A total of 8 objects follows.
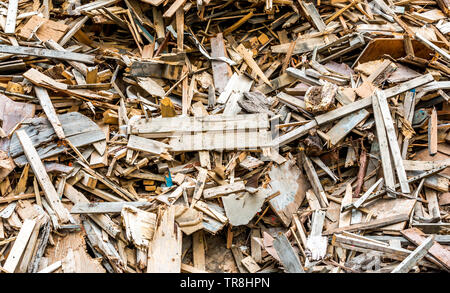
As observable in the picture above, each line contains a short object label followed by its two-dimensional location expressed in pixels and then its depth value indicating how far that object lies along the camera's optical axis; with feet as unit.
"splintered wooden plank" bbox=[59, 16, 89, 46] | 19.92
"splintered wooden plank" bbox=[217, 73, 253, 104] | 19.65
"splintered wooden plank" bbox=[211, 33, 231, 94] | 20.47
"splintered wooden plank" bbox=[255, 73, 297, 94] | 20.04
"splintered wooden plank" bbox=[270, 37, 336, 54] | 21.11
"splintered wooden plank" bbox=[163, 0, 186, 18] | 19.90
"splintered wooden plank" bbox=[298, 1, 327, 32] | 21.59
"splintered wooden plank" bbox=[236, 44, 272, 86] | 20.88
